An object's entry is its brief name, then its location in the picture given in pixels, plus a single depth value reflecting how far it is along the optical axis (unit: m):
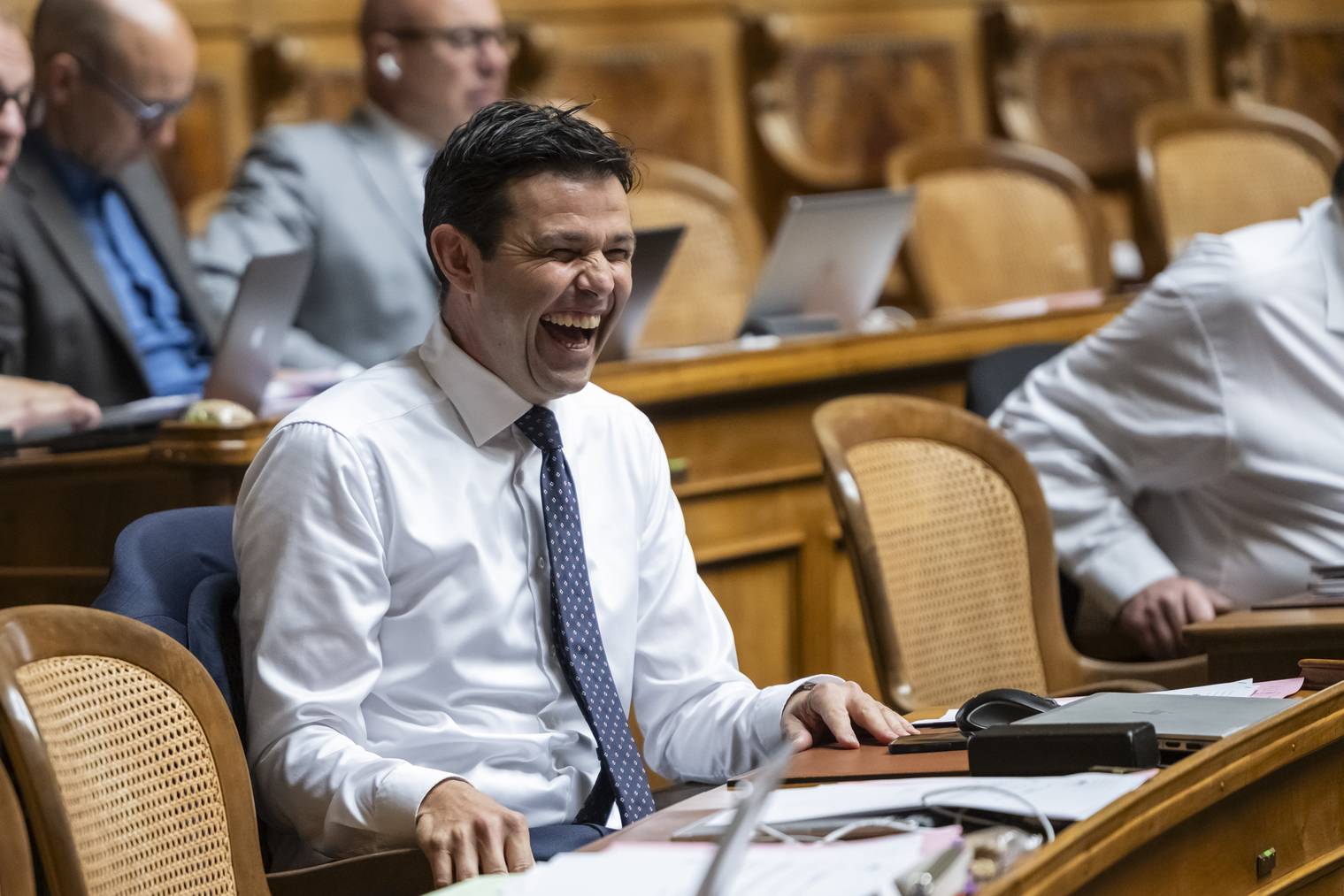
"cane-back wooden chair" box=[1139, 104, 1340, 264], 10.65
